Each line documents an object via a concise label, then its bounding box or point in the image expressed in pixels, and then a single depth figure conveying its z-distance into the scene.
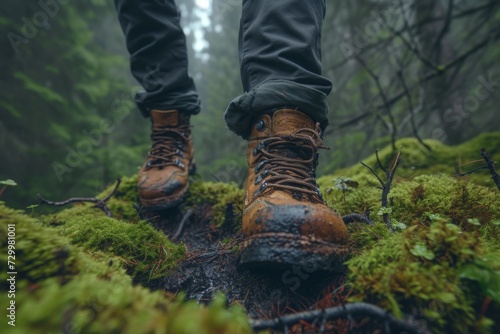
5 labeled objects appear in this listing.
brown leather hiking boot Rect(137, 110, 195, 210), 0.64
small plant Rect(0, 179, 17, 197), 0.42
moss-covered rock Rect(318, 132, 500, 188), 0.80
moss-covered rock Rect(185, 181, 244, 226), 0.66
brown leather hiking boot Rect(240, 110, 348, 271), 0.37
